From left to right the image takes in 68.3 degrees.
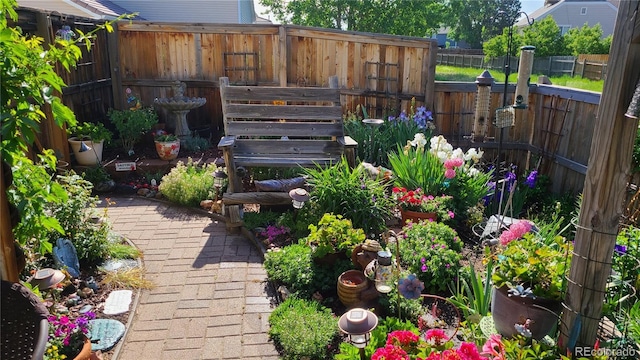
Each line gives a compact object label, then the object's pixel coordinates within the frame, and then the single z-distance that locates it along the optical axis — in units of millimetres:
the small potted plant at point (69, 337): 2555
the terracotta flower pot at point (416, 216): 4141
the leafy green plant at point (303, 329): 2717
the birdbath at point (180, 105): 6809
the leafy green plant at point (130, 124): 6473
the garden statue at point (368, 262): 3033
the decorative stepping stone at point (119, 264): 3779
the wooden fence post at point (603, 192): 1752
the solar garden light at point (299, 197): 4018
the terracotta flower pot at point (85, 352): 2518
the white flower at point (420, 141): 4773
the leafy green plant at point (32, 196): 2213
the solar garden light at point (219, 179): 5121
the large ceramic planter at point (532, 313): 2225
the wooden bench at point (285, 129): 4922
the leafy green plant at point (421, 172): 4520
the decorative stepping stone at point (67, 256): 3414
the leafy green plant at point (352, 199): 3932
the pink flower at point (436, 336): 2092
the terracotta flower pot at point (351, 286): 3062
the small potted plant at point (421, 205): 4172
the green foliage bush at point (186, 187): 5297
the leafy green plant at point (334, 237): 3418
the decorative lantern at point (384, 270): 2828
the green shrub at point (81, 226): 3686
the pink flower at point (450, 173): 4363
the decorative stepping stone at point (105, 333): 2893
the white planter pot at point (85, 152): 5926
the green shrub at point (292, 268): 3375
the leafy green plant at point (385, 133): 5625
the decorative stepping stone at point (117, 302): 3244
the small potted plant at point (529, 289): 2236
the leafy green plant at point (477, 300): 2715
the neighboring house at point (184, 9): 14391
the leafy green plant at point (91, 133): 6027
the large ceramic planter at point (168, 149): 6258
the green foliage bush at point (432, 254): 3266
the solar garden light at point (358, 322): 2104
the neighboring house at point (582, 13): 33250
